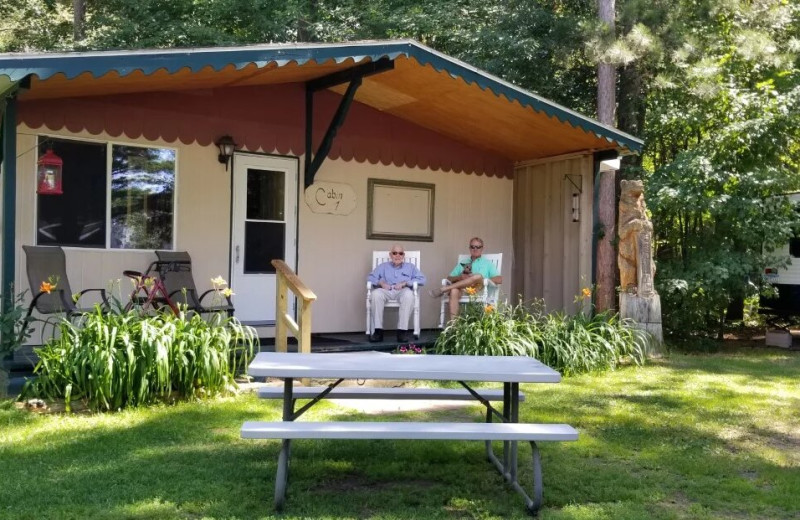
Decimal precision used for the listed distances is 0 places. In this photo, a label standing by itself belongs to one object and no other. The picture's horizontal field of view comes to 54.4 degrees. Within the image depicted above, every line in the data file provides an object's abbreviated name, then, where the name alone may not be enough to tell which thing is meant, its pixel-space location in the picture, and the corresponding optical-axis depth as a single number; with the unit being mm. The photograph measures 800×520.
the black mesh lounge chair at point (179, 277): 6414
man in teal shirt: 7352
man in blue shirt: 7168
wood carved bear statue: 7496
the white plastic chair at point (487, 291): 7347
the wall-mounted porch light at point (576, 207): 8025
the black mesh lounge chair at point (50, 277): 5527
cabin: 6105
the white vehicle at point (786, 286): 9625
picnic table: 3002
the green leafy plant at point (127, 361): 4637
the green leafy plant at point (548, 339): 6391
